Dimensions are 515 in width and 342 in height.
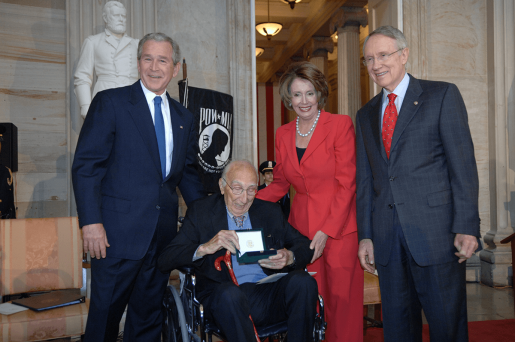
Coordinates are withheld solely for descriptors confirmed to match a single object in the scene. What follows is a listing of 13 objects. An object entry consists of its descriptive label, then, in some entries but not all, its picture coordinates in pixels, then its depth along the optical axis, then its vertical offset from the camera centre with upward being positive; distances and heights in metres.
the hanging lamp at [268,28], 9.19 +3.11
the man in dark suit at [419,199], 1.89 -0.14
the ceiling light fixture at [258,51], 11.00 +3.14
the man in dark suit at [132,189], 1.96 -0.08
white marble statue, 3.50 +0.96
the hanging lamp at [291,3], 7.77 +3.07
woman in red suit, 2.32 -0.13
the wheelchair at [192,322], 2.05 -0.75
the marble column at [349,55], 8.38 +2.29
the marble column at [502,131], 5.15 +0.43
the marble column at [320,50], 10.24 +2.94
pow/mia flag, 4.16 +0.41
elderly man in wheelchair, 1.99 -0.47
